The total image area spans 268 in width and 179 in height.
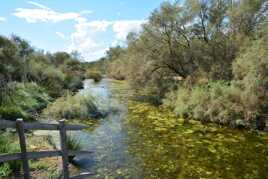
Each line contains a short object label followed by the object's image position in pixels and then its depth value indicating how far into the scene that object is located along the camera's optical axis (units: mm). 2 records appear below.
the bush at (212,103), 12703
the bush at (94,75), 51131
